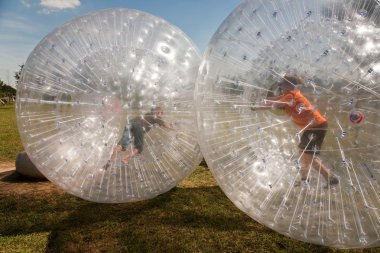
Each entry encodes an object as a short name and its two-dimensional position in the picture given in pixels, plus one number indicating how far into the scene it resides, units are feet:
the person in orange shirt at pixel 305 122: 6.40
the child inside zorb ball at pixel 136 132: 8.80
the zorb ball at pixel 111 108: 8.80
